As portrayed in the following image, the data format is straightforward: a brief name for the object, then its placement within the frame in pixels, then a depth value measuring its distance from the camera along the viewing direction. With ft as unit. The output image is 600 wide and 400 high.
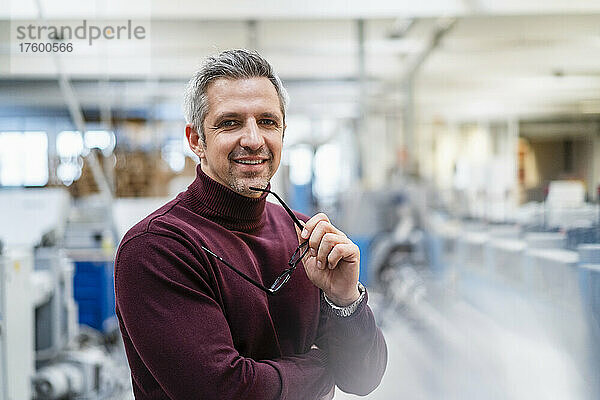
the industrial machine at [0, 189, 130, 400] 7.41
